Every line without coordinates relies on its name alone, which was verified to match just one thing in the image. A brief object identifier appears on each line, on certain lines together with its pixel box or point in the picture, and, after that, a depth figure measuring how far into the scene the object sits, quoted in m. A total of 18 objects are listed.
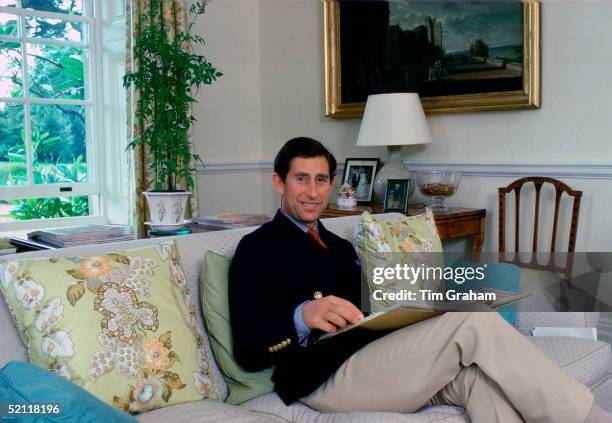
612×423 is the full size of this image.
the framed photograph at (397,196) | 3.75
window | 4.16
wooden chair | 3.35
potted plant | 2.95
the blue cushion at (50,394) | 1.14
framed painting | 3.61
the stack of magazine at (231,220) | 2.96
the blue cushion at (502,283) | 2.58
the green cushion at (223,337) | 1.95
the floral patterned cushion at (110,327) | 1.62
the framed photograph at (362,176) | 4.18
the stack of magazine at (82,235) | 2.63
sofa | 1.69
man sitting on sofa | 1.70
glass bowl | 3.72
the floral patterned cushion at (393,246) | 2.45
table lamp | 3.78
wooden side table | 3.57
